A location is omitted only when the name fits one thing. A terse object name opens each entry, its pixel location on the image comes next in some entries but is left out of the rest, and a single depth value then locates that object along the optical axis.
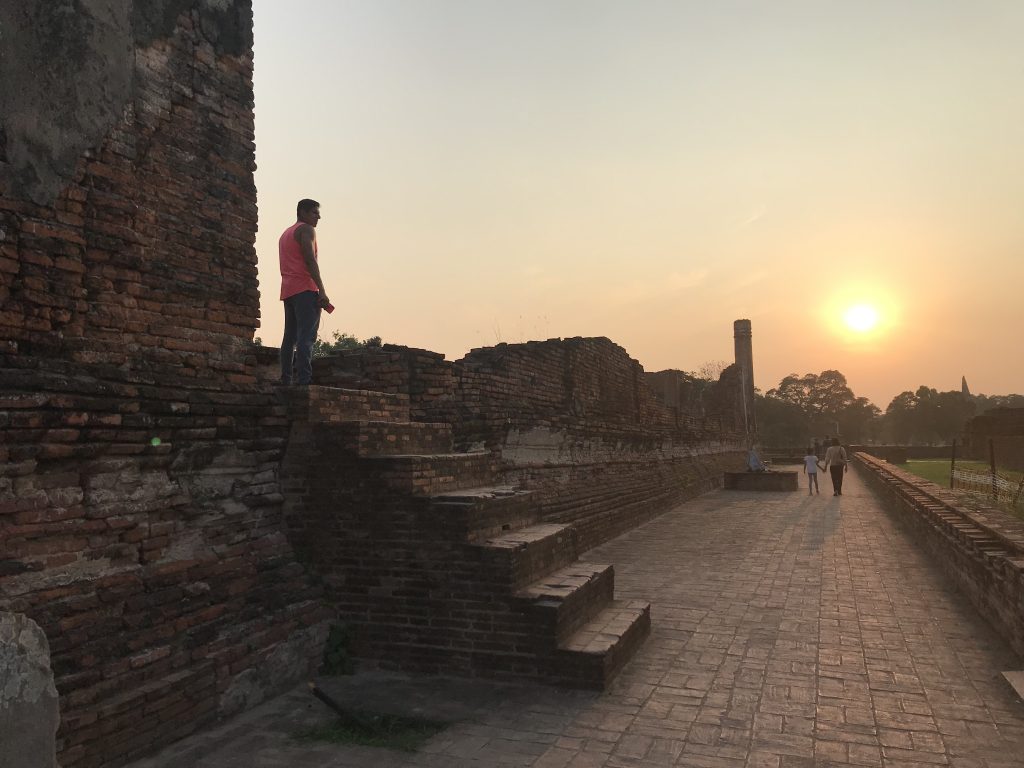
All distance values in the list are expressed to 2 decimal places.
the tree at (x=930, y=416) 74.44
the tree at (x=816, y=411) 70.56
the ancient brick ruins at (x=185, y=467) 3.19
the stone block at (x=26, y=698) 2.41
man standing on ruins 5.15
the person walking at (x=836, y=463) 16.80
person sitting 20.30
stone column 36.49
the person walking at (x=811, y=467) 17.31
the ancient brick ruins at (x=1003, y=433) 24.05
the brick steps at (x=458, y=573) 4.14
